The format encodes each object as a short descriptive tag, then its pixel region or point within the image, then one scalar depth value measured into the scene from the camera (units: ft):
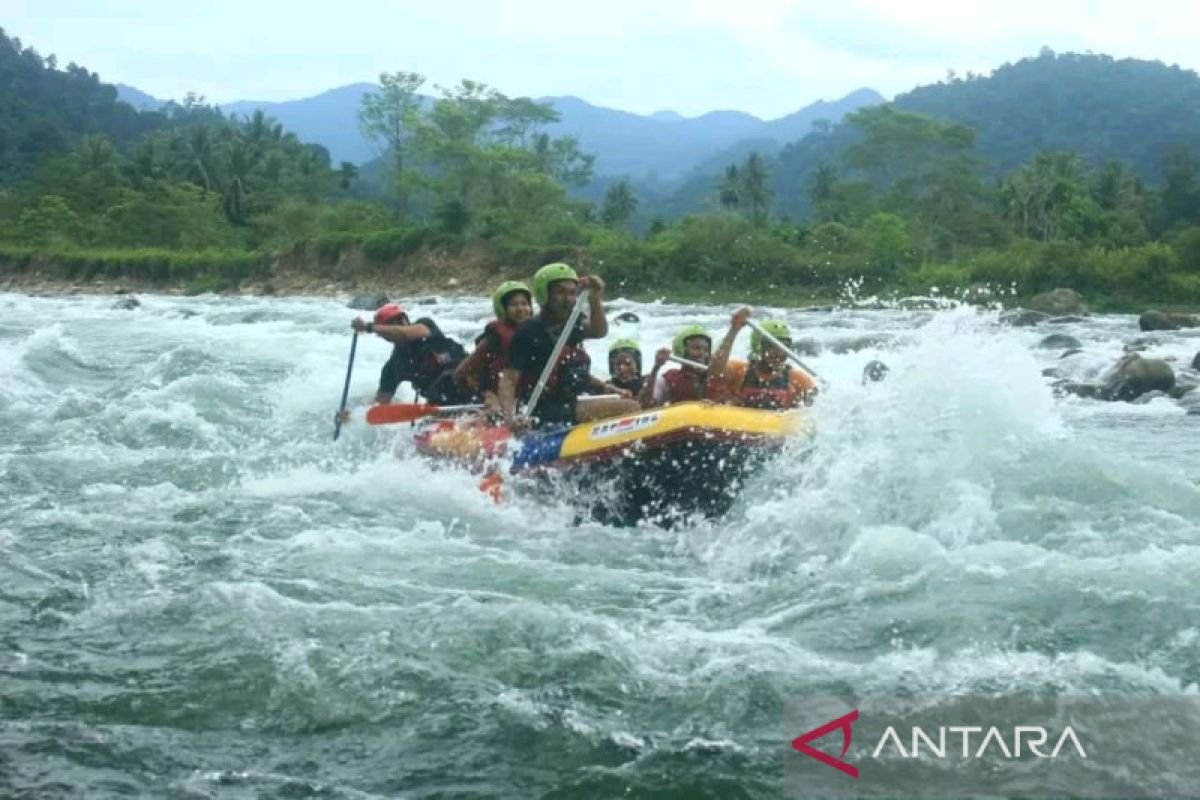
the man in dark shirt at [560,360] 25.38
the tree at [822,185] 180.14
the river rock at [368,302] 101.65
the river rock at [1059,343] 58.08
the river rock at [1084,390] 42.25
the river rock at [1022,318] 70.49
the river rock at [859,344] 57.88
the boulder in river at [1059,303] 79.87
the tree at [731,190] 189.63
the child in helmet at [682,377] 26.25
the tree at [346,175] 208.03
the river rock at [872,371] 30.35
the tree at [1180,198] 137.39
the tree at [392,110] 184.24
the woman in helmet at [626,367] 28.50
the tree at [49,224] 168.76
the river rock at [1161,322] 68.74
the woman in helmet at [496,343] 27.35
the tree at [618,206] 175.32
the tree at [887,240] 109.60
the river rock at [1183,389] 41.07
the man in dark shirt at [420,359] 31.73
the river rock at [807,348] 54.75
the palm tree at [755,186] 188.85
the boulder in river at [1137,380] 41.65
